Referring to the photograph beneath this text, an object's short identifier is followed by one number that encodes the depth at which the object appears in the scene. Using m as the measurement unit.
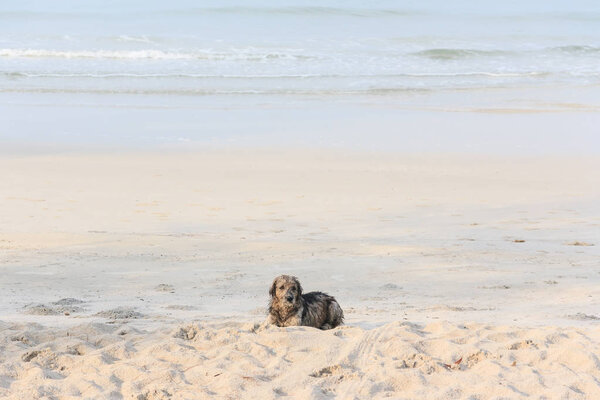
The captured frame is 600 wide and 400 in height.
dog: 10.64
